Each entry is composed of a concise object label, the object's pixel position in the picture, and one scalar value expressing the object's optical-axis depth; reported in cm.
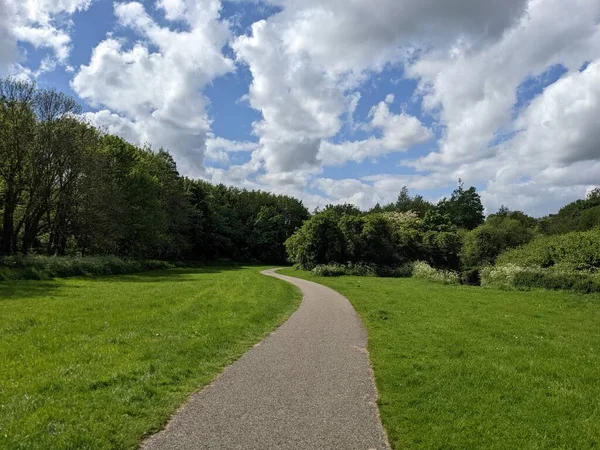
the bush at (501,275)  2473
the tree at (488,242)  4494
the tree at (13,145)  2819
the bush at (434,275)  2798
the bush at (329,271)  3461
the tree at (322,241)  3750
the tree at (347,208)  9009
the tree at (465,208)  9262
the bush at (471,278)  2982
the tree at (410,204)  9994
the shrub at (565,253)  2458
